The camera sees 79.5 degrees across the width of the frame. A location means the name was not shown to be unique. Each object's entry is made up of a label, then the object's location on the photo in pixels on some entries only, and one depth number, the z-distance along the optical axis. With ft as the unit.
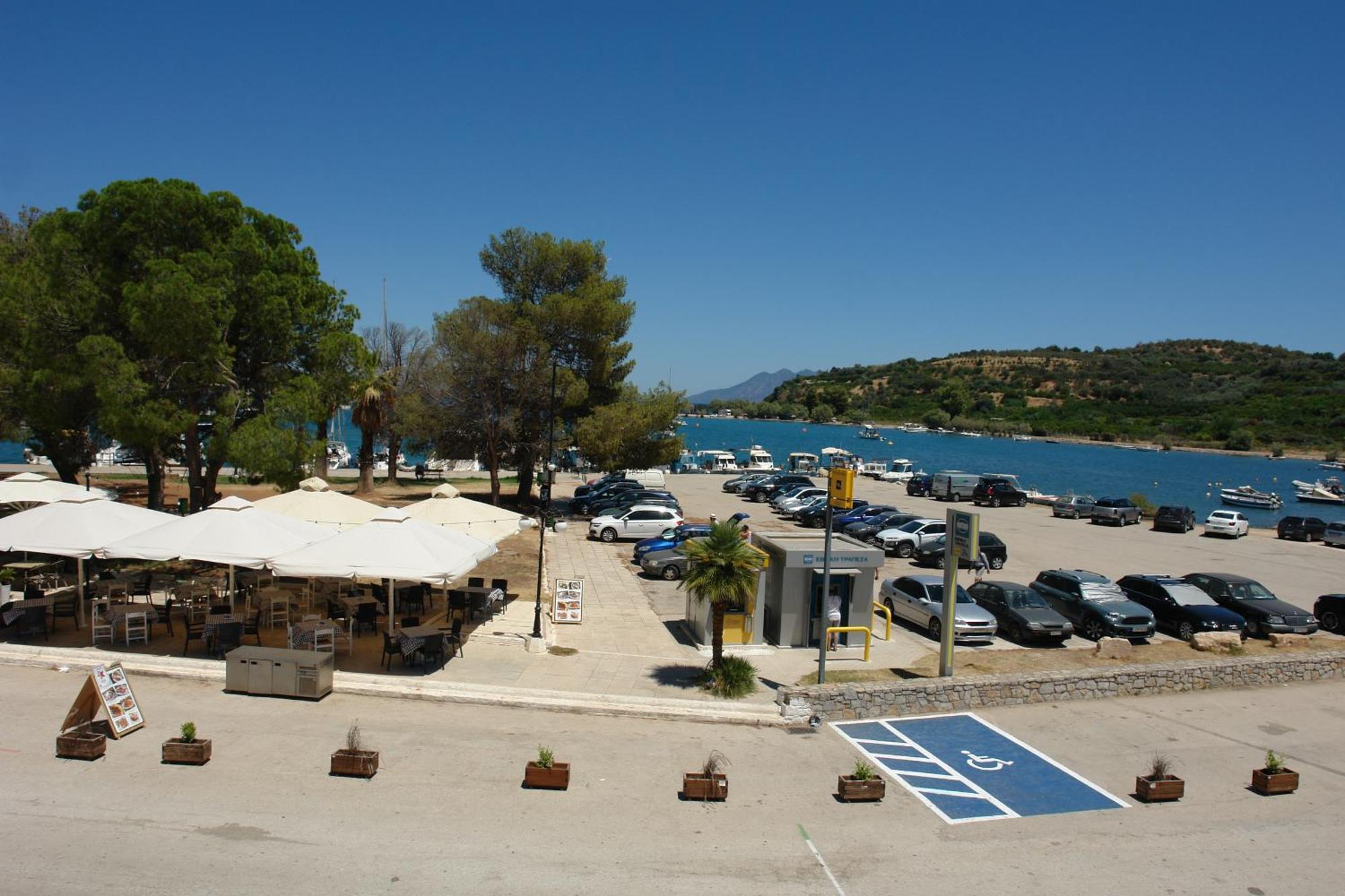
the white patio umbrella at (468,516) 63.52
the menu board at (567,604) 62.03
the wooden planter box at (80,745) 33.58
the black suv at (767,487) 163.02
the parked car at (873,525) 109.60
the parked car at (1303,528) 131.95
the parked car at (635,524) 108.47
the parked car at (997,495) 167.63
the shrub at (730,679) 48.21
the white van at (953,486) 174.70
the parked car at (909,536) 101.35
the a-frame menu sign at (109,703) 34.86
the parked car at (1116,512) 143.64
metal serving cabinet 42.47
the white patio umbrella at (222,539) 47.42
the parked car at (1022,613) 62.64
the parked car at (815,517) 130.62
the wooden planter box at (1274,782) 38.32
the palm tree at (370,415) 144.77
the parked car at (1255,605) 67.05
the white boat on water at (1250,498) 222.48
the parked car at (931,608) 62.54
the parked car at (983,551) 95.55
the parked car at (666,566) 84.07
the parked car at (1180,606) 65.63
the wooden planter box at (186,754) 33.50
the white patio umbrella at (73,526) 49.45
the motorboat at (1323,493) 282.36
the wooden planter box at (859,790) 35.01
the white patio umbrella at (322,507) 60.59
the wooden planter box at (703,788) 33.83
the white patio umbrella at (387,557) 45.65
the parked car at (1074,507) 150.41
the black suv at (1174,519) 138.51
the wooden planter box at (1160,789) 36.78
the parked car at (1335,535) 124.98
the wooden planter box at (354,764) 33.32
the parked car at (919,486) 181.06
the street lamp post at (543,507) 54.60
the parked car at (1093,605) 64.13
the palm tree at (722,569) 48.01
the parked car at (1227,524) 132.46
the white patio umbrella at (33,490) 63.72
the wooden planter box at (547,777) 33.68
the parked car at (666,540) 90.33
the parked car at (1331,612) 71.05
